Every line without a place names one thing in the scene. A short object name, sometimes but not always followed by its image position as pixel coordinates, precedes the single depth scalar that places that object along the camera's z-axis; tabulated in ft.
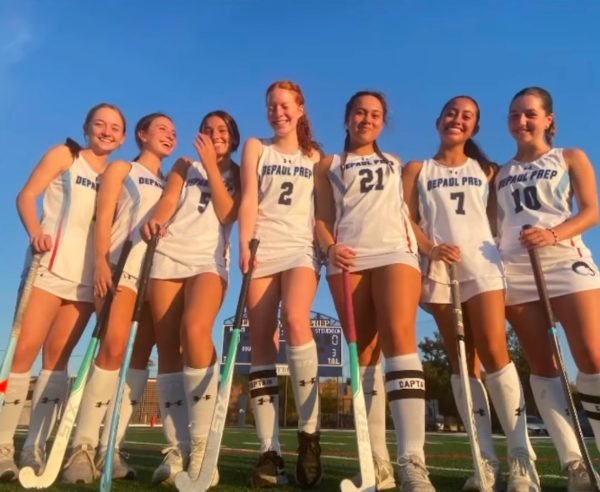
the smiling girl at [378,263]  11.49
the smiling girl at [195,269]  12.89
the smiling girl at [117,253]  13.55
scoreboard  107.86
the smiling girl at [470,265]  12.37
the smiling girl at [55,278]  14.10
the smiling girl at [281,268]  12.50
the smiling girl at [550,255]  12.25
